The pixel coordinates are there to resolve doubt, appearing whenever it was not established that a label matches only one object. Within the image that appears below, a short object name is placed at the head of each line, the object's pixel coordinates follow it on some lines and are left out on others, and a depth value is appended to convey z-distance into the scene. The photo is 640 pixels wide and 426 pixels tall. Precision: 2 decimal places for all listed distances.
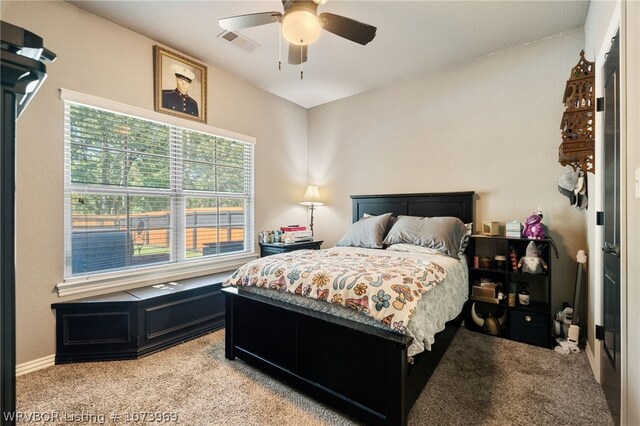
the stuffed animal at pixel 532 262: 2.65
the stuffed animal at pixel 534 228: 2.69
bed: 1.55
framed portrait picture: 2.99
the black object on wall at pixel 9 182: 0.66
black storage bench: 2.39
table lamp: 4.42
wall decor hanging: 2.19
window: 2.54
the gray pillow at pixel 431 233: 2.83
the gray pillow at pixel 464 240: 2.91
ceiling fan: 1.83
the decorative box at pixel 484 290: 2.86
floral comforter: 1.60
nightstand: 3.83
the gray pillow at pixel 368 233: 3.27
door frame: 1.45
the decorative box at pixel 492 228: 3.00
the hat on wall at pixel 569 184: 2.57
